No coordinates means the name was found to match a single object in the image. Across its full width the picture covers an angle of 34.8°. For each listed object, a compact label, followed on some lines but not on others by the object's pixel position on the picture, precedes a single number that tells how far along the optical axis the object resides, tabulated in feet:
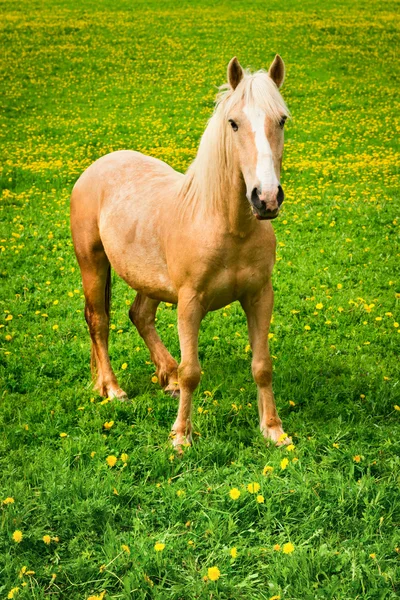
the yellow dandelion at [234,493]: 12.37
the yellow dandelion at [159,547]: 11.15
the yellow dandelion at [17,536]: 11.26
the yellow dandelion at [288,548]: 10.91
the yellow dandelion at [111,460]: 13.99
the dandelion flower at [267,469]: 13.34
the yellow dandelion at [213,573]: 10.48
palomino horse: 12.67
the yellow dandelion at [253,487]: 12.41
